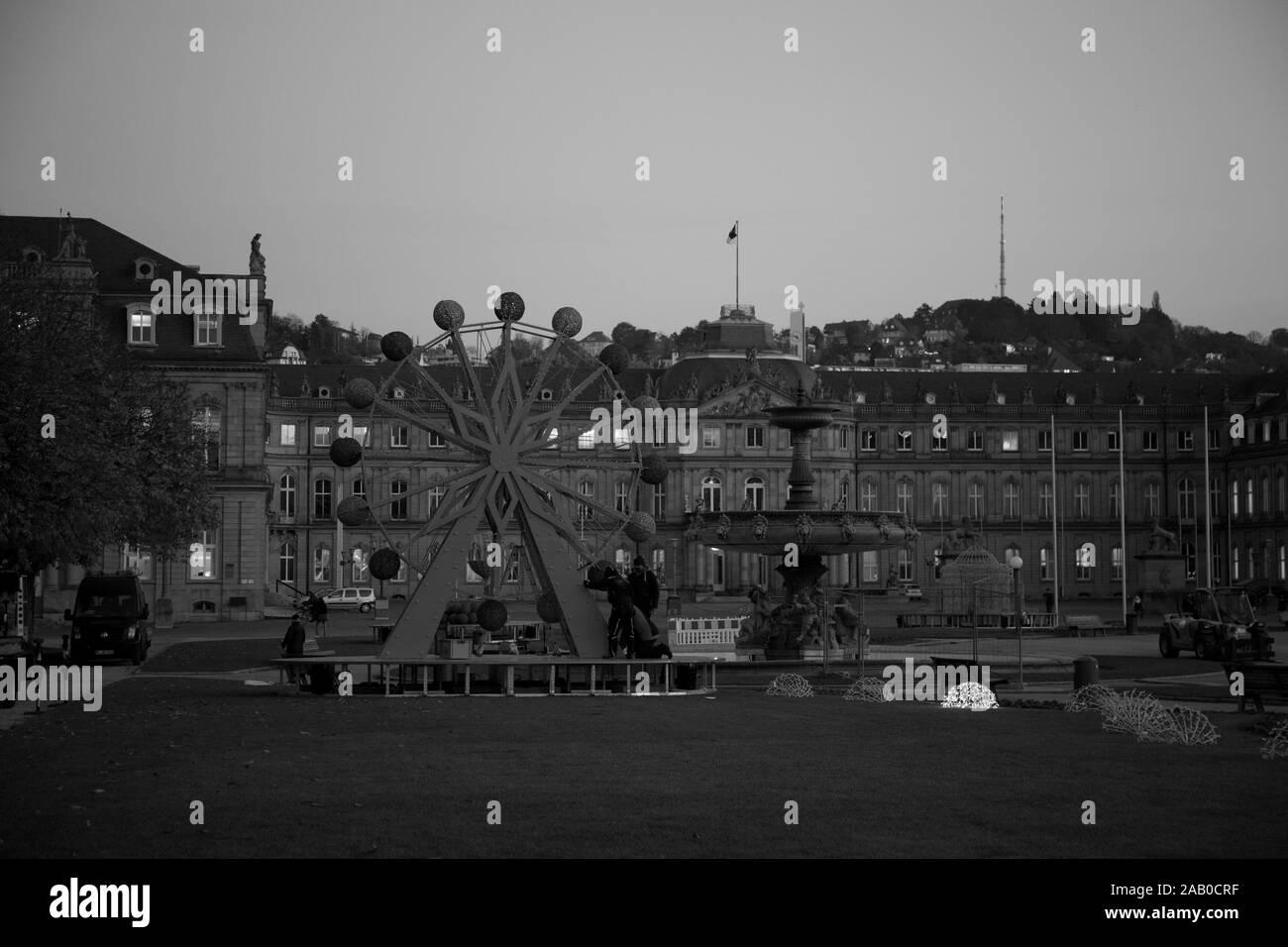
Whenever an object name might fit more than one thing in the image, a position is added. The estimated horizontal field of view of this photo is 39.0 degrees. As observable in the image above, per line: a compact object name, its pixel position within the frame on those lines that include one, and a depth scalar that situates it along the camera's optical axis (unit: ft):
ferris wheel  107.96
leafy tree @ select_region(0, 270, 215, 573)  131.75
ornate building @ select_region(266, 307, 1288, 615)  416.26
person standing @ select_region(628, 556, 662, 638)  110.01
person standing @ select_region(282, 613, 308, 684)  122.31
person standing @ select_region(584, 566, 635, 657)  108.17
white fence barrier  167.43
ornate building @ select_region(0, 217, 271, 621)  264.11
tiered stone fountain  151.12
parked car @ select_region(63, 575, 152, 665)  148.56
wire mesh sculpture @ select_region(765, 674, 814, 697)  109.29
